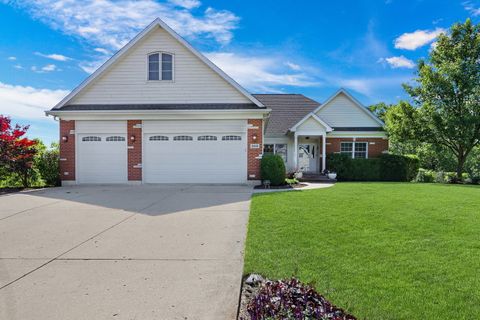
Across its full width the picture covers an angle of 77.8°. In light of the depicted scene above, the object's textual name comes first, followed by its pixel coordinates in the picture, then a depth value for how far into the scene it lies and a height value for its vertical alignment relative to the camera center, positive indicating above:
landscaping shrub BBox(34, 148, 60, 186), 13.98 -0.59
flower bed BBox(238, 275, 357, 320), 2.57 -1.36
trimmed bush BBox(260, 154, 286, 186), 13.10 -0.61
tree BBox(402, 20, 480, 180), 17.78 +3.69
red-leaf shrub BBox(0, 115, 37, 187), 12.38 +0.09
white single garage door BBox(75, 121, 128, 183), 13.77 +0.27
